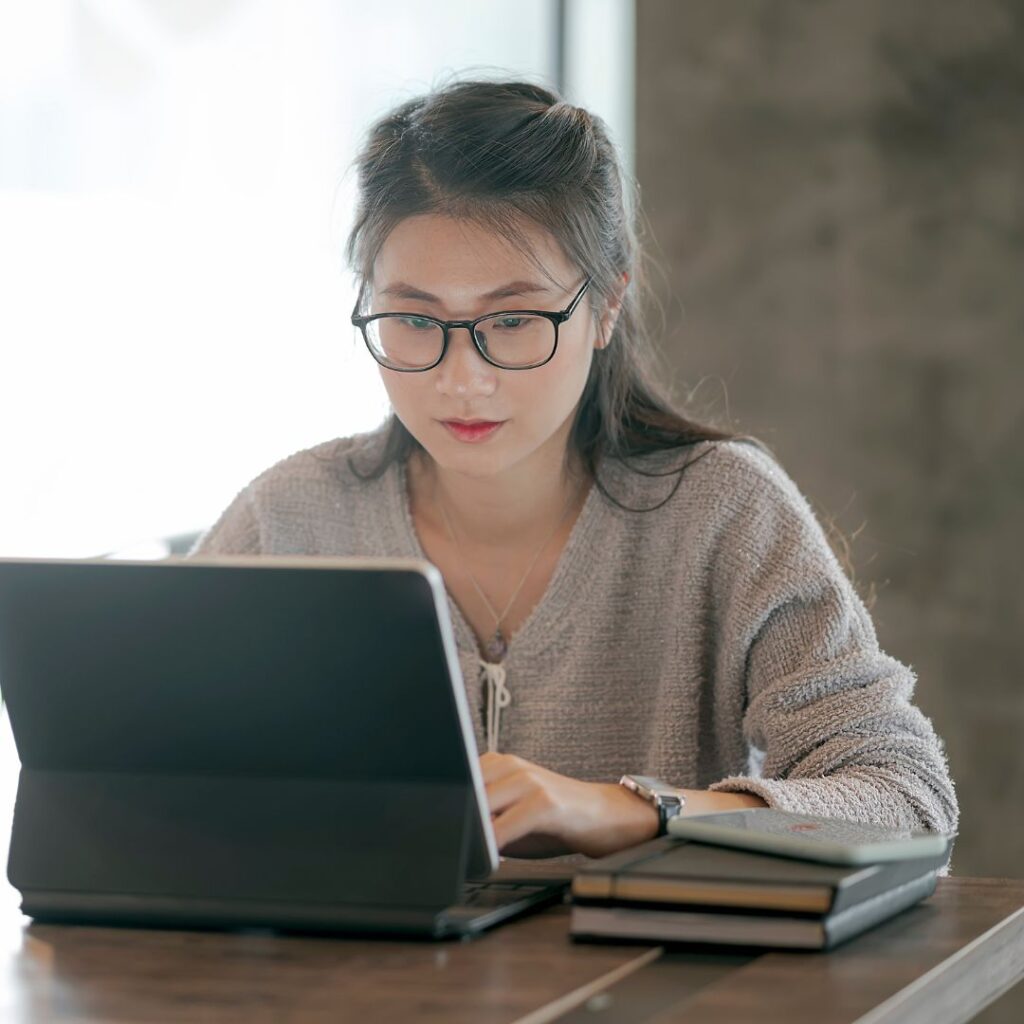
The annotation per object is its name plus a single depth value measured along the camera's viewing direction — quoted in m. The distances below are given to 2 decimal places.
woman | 1.89
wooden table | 1.41
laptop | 1.51
